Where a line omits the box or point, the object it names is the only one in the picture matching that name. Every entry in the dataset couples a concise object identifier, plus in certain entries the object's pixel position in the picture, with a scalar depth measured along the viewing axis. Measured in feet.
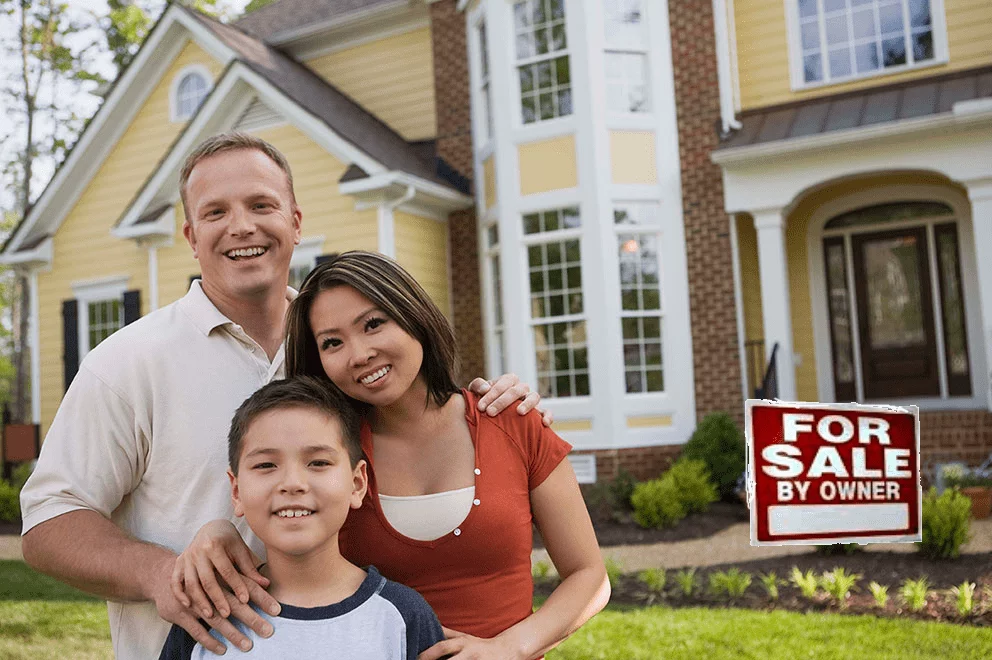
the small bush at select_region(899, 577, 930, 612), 18.16
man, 6.03
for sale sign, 8.91
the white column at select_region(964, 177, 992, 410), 31.63
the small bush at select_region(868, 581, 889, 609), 18.45
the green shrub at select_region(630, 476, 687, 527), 29.14
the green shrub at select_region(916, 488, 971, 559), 21.79
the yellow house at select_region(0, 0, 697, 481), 35.81
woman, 6.27
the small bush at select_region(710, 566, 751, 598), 19.80
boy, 5.59
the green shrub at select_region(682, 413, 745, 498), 32.40
